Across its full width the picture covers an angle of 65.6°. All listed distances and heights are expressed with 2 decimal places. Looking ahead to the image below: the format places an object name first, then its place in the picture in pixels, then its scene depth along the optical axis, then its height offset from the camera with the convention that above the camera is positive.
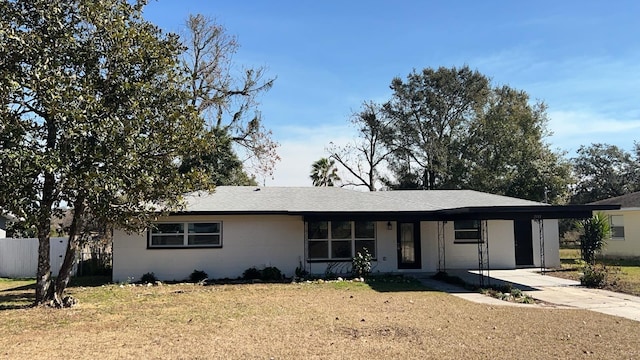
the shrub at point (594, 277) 14.12 -1.62
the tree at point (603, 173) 45.94 +4.39
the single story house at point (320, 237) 16.73 -0.52
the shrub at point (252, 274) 16.73 -1.69
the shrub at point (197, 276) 16.55 -1.72
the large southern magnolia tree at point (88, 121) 9.87 +2.21
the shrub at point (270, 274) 16.53 -1.68
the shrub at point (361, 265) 16.78 -1.43
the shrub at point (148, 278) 16.34 -1.77
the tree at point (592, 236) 19.98 -0.66
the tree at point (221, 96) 29.77 +7.75
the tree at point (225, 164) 28.66 +3.52
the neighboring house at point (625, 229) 23.67 -0.45
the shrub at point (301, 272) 17.02 -1.68
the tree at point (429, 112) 39.50 +8.84
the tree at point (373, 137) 40.25 +6.83
